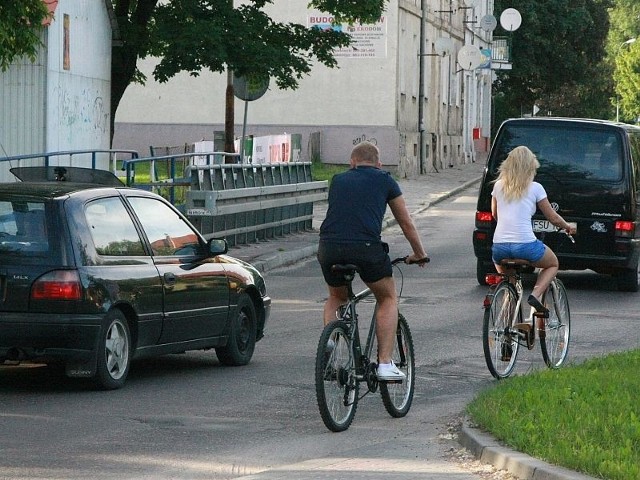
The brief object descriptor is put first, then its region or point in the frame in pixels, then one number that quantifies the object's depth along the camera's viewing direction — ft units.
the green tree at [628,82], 327.26
